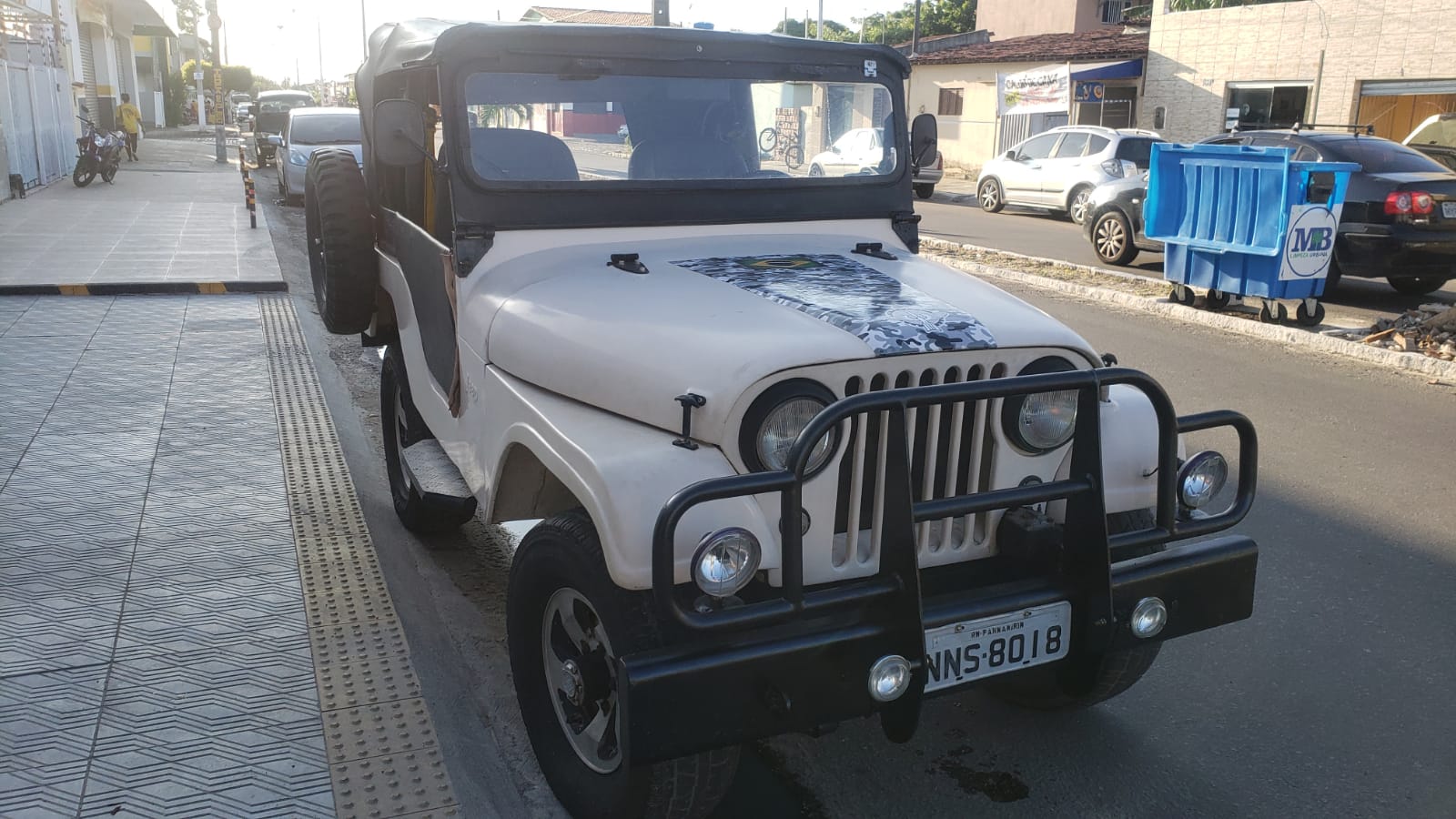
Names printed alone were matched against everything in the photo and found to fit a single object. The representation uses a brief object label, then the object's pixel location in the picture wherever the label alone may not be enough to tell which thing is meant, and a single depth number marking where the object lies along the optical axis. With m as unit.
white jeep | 2.53
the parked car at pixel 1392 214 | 10.73
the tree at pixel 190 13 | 81.33
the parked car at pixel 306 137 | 18.58
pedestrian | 28.42
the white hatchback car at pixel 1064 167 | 18.16
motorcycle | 21.23
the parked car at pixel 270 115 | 28.48
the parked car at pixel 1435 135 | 14.42
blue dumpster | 9.74
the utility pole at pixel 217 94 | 29.62
